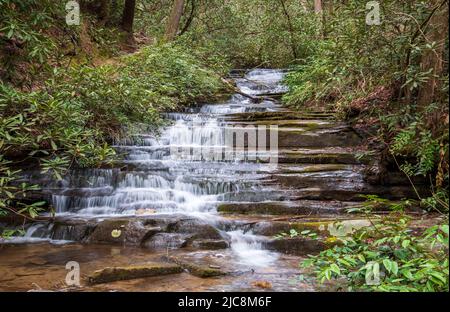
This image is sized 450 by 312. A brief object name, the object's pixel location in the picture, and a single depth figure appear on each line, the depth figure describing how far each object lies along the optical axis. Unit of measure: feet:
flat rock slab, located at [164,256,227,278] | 16.10
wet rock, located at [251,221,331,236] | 20.30
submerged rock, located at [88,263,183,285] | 15.47
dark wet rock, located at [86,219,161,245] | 20.98
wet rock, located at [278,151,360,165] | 27.71
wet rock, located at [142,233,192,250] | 20.49
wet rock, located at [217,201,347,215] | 23.22
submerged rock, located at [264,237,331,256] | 19.12
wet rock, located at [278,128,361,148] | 30.45
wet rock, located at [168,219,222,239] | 20.98
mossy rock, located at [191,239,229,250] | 20.12
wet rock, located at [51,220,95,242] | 21.88
